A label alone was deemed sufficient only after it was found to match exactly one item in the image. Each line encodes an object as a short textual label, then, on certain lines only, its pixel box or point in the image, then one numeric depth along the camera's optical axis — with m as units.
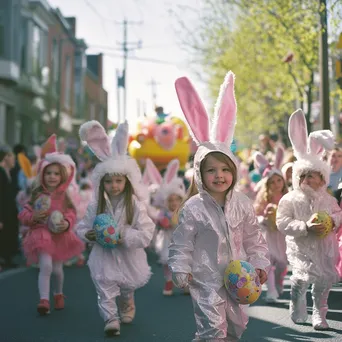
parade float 20.36
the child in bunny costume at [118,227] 7.59
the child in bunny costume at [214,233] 5.43
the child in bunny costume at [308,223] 7.54
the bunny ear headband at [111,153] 7.96
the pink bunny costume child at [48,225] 8.66
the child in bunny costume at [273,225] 9.34
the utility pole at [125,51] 50.19
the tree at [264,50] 15.76
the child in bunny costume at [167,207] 10.74
